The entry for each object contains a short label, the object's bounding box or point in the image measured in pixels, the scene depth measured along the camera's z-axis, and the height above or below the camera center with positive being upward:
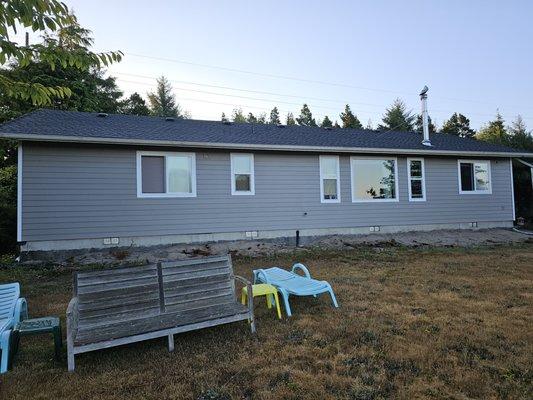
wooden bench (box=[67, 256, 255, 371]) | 3.39 -0.97
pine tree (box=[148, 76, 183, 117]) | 44.03 +15.10
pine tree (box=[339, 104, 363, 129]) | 43.31 +11.61
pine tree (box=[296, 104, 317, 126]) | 49.44 +13.53
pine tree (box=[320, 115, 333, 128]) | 45.47 +11.76
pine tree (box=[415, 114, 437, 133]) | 38.83 +9.54
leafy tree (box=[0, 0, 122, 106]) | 3.12 +1.90
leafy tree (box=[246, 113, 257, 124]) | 53.23 +14.53
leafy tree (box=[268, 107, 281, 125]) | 54.88 +15.44
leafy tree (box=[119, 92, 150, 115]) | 31.11 +10.29
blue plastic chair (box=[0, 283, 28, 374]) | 3.26 -1.09
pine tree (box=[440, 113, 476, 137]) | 40.75 +9.67
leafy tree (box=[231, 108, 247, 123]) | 52.05 +15.16
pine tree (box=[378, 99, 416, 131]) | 39.62 +10.80
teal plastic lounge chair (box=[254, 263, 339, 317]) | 4.79 -1.07
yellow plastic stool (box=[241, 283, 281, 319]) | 4.64 -1.07
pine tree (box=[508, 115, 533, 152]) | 21.56 +4.08
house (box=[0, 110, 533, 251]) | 9.53 +1.00
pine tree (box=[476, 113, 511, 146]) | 32.26 +7.58
